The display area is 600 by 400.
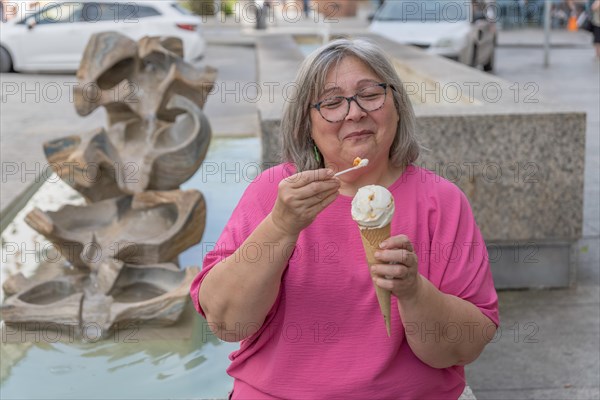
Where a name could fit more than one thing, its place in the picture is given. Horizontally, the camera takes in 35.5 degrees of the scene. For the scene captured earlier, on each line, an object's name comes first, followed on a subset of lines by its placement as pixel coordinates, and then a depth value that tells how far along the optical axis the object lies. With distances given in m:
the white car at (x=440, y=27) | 15.23
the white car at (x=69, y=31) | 16.44
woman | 2.36
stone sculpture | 4.57
